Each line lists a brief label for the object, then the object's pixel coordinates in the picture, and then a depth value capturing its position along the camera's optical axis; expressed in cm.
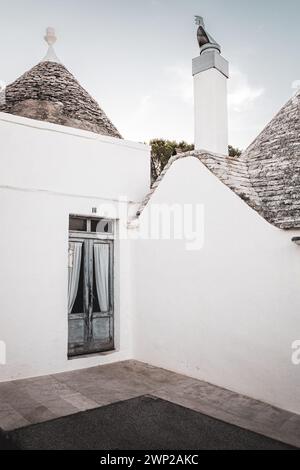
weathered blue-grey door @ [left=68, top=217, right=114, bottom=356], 800
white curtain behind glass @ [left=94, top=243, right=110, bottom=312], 841
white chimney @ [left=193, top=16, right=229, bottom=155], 832
